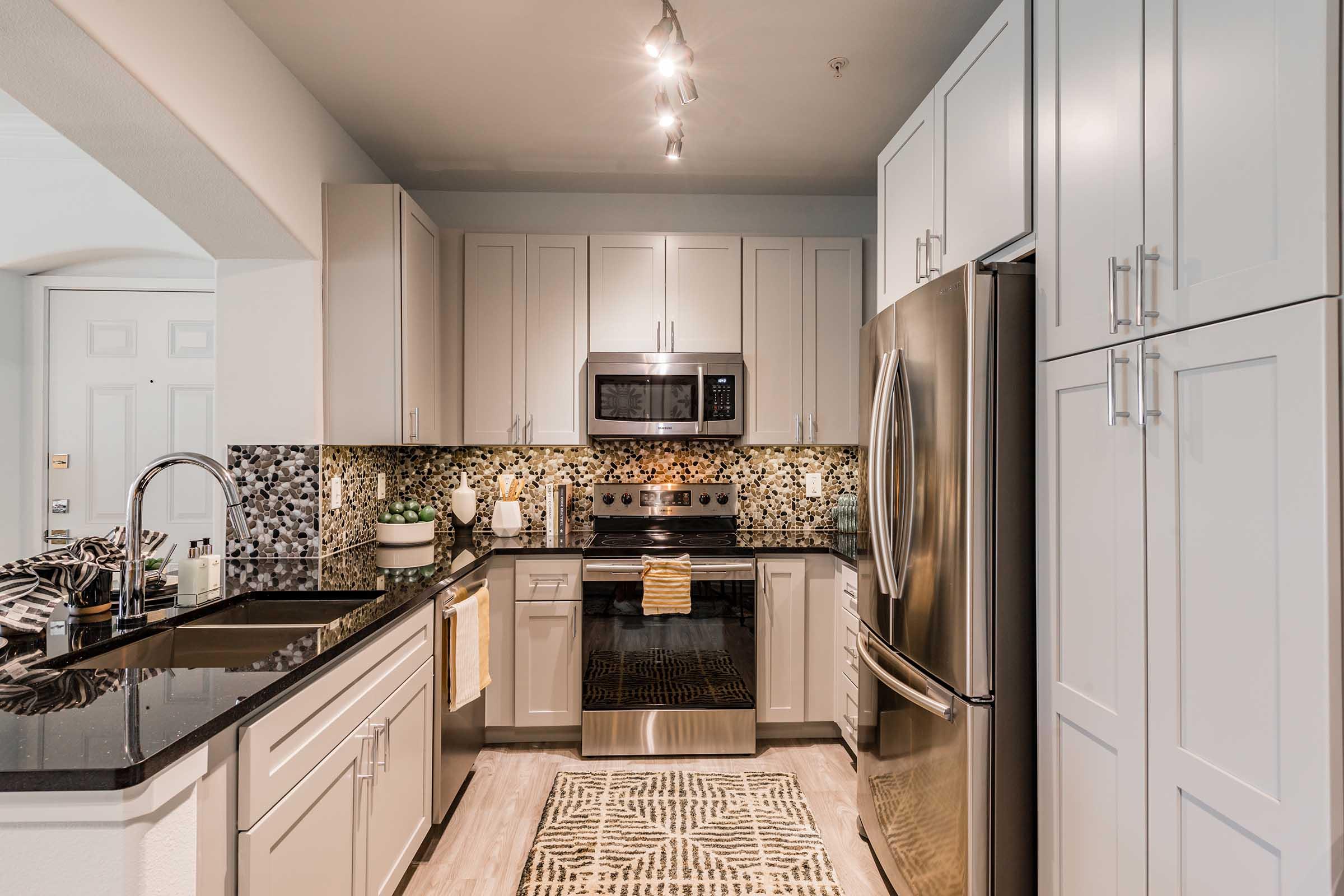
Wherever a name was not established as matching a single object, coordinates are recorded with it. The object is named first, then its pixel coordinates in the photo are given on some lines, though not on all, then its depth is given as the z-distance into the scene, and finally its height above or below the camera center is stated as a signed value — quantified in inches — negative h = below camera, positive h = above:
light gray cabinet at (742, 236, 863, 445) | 139.3 +24.4
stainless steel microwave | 135.6 +12.2
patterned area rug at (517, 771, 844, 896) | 87.7 -53.0
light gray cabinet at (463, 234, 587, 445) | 137.6 +23.2
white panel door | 130.3 +10.6
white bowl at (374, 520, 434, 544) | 116.1 -12.9
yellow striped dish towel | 120.0 -22.7
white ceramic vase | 140.4 -10.1
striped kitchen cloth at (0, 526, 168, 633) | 57.9 -10.8
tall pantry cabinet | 37.5 +0.6
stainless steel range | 121.7 -35.6
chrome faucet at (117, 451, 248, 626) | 66.1 -8.4
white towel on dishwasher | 97.5 -28.8
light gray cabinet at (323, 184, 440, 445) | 110.0 +22.5
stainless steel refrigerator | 65.0 -11.8
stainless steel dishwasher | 95.4 -40.7
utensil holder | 138.3 -12.6
